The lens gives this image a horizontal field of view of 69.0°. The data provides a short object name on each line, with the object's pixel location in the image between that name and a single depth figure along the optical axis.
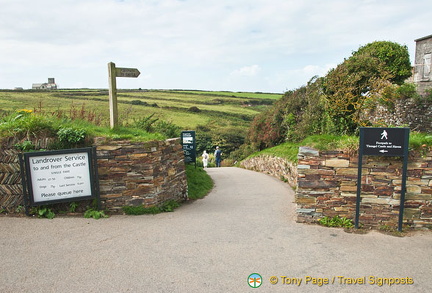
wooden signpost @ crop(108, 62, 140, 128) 8.18
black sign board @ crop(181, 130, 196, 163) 13.23
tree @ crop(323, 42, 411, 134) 14.05
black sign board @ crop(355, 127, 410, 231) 6.02
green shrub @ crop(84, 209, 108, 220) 6.88
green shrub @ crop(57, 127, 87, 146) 7.01
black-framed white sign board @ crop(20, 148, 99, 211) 6.61
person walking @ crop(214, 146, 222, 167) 23.62
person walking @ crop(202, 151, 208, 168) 21.51
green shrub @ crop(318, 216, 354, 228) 6.60
